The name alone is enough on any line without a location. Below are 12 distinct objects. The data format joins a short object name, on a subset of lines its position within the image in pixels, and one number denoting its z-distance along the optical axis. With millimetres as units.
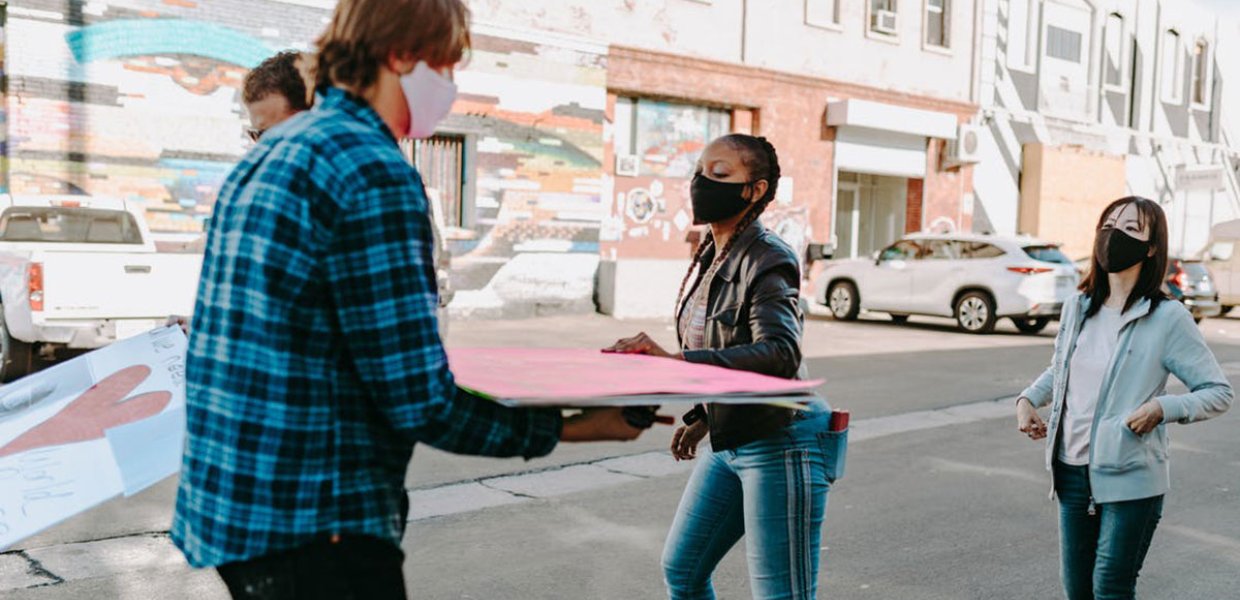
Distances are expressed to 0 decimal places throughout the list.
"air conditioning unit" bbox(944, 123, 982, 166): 25031
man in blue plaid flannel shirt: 1642
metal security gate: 17344
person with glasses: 2814
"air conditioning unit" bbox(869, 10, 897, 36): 23672
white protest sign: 2281
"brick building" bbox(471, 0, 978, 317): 19344
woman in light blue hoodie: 3439
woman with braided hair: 2830
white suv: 17344
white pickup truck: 9594
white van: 22984
